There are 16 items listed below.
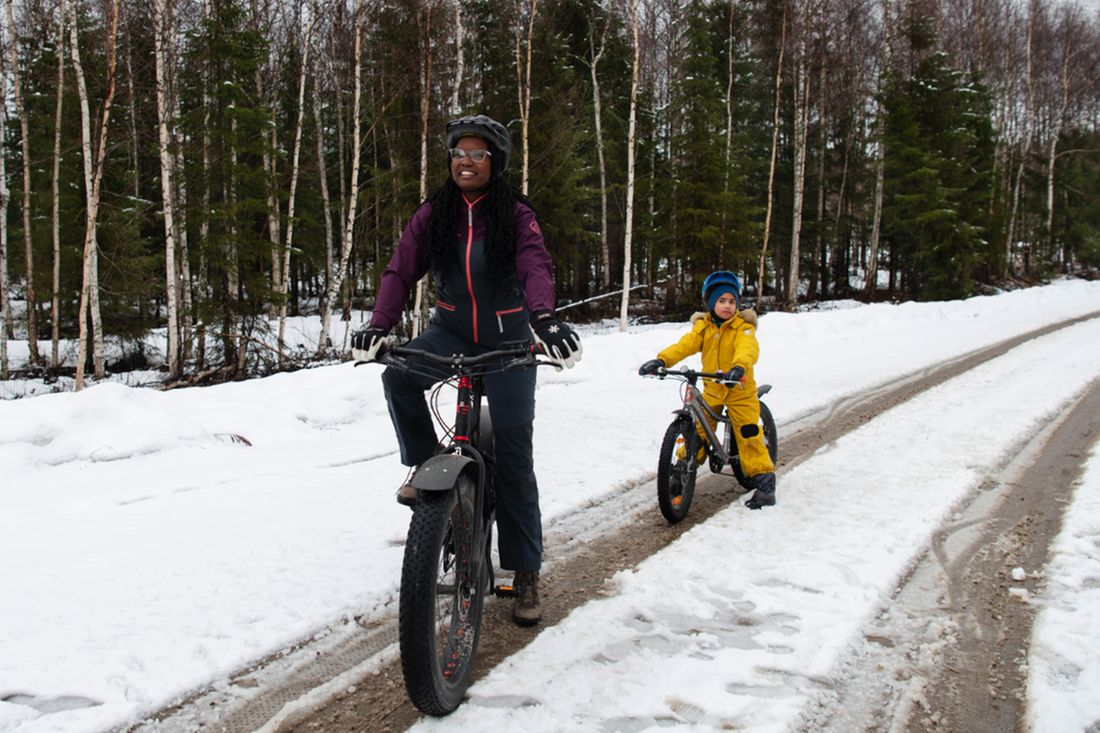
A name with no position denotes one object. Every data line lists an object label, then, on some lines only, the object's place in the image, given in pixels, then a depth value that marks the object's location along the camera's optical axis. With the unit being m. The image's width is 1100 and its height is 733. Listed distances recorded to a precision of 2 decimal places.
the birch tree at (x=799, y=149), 22.95
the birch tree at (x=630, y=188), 16.84
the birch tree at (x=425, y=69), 15.33
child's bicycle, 4.28
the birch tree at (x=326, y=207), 16.56
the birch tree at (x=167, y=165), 12.95
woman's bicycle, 2.10
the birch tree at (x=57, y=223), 16.20
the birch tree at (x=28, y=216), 15.82
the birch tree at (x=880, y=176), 23.72
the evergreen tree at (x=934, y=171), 23.17
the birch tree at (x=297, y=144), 15.42
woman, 2.74
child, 4.64
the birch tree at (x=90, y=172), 11.80
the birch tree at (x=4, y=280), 15.28
